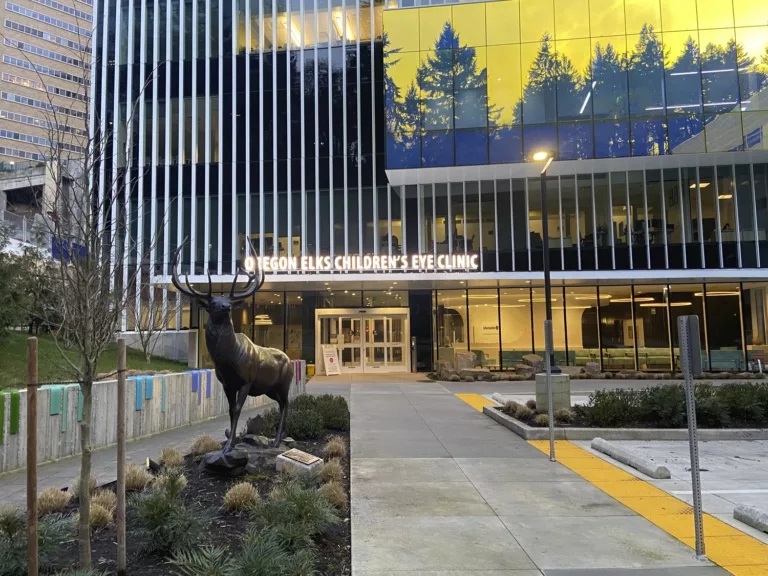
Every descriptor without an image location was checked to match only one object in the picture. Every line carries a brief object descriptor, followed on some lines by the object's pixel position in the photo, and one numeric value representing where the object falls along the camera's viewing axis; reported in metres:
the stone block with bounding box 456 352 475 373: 24.53
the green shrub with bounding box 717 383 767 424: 11.12
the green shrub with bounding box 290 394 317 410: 11.47
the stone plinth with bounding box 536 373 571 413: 12.14
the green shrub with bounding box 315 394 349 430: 11.46
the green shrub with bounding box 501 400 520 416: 12.73
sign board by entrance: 25.88
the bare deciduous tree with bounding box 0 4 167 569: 4.27
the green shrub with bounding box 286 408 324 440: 10.03
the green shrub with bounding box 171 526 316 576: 4.00
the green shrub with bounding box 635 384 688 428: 10.91
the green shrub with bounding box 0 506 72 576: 4.05
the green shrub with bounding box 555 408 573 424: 11.39
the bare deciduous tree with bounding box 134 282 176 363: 19.77
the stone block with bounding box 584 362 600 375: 23.94
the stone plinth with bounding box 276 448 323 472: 7.20
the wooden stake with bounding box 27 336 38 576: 3.54
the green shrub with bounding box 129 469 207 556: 4.68
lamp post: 8.80
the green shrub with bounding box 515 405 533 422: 12.05
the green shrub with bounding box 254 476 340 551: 4.78
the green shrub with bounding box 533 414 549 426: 11.18
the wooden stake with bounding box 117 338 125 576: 4.18
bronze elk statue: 6.90
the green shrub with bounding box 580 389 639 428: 11.18
